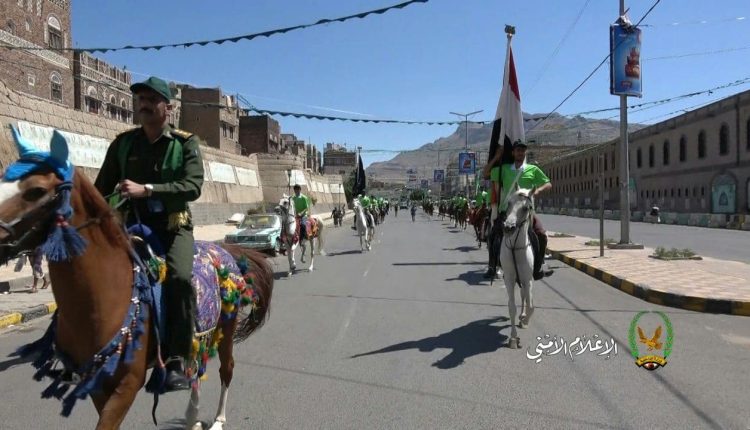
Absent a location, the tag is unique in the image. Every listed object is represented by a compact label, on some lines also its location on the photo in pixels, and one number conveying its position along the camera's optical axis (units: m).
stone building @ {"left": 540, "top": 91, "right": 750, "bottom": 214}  49.22
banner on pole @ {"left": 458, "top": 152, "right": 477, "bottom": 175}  56.16
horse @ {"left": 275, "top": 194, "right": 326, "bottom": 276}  14.64
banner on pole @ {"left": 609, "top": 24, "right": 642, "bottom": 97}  19.00
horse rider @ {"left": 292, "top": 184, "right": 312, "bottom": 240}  15.41
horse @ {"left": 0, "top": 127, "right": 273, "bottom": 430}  2.70
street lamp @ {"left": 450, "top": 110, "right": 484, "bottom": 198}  60.47
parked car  18.16
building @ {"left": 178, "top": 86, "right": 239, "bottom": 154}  62.72
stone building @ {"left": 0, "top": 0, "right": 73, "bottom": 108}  36.69
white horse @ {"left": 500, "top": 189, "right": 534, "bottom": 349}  7.36
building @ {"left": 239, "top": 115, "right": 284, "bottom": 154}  79.38
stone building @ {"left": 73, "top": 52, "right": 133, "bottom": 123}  43.50
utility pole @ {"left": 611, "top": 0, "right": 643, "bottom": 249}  19.11
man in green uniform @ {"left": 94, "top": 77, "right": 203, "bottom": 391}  3.50
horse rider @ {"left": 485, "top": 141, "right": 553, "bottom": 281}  8.08
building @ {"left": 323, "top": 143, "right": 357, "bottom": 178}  164.00
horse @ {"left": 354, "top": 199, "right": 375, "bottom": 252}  21.47
